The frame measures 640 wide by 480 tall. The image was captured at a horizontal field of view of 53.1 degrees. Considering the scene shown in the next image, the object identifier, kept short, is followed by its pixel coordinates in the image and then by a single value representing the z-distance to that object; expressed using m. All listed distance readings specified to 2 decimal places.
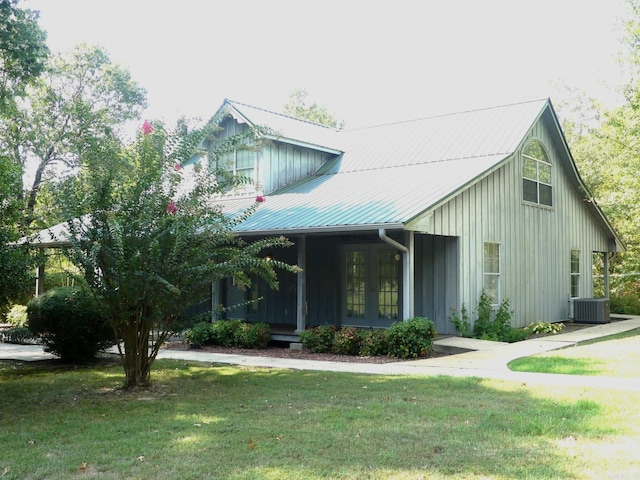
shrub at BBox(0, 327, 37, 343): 14.71
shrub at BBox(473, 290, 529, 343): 13.62
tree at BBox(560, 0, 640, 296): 18.73
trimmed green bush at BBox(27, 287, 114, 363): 11.14
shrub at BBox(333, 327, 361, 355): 12.09
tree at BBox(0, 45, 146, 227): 28.03
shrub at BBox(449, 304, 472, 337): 13.46
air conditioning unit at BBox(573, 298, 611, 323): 17.83
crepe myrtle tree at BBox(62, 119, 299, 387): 8.08
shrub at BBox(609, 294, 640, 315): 21.97
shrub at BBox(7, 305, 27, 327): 18.28
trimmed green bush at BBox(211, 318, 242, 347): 13.71
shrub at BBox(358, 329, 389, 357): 11.69
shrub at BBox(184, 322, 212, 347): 13.86
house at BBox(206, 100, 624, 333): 13.22
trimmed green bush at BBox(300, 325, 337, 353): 12.53
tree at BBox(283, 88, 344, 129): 45.22
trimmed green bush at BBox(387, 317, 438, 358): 11.39
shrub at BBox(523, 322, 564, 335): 15.28
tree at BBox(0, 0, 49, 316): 8.74
